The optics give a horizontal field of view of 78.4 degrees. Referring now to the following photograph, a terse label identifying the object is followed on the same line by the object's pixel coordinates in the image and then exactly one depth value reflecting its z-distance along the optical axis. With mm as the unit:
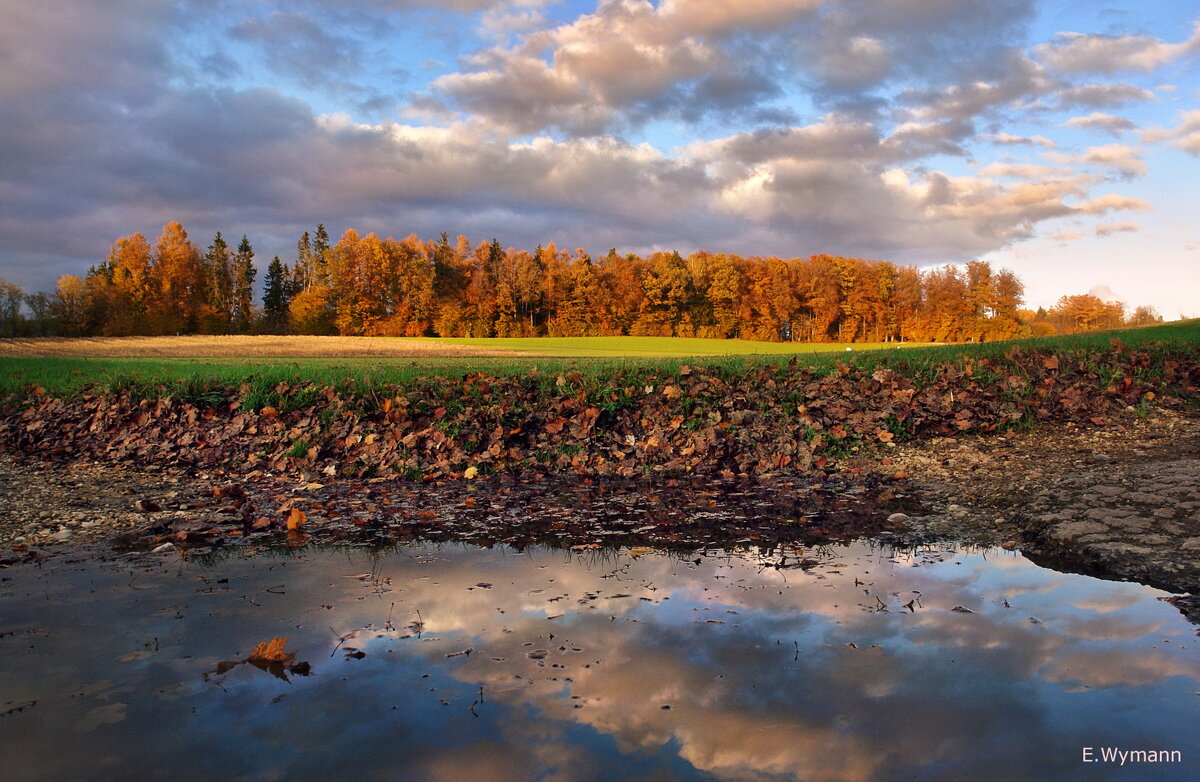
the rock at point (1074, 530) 5320
